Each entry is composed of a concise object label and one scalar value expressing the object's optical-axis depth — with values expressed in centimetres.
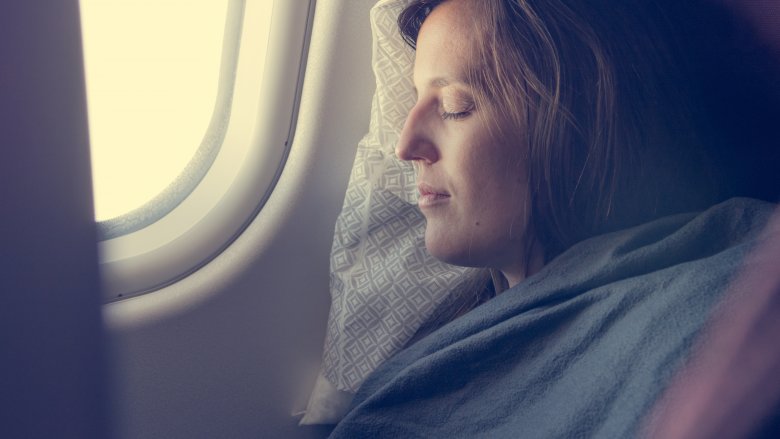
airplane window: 105
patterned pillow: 109
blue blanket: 61
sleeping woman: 74
